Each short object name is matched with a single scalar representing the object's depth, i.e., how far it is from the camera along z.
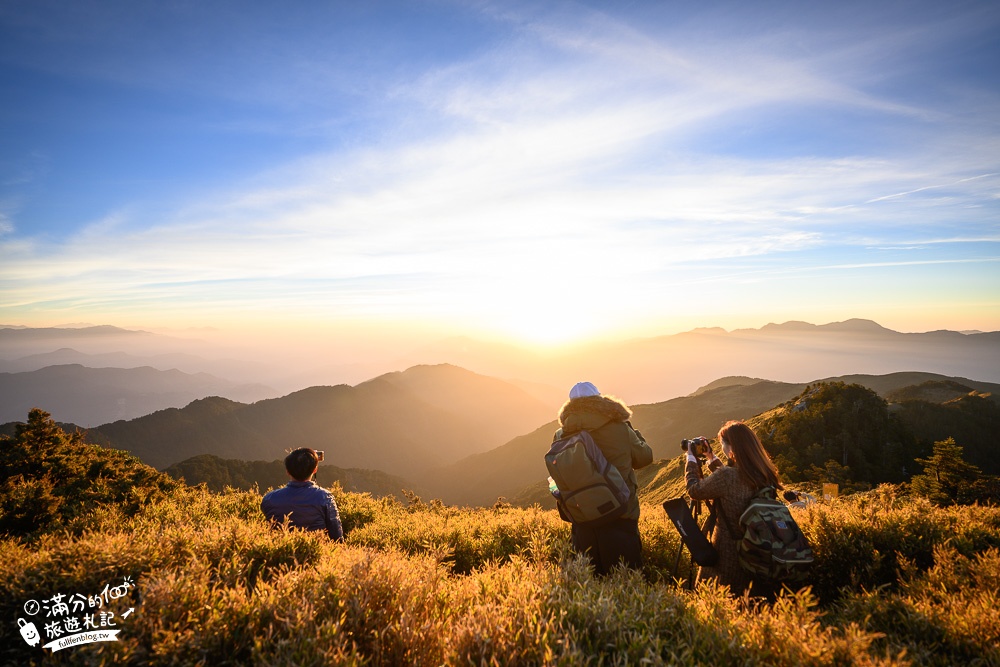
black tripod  4.57
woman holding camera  4.49
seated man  5.43
